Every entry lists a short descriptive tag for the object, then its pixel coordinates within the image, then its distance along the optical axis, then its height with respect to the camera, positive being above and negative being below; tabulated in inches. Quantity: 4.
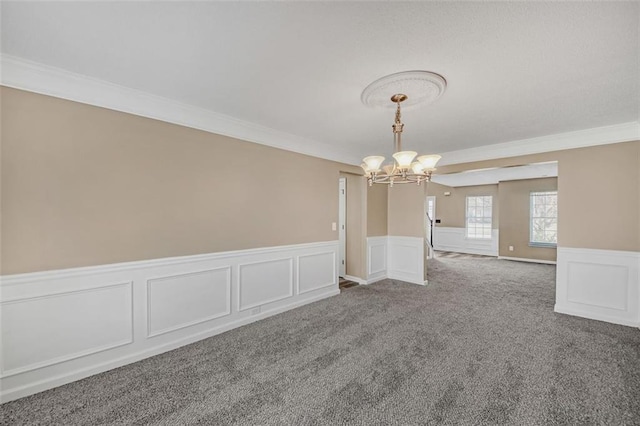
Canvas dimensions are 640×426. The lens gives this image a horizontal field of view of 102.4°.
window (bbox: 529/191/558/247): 277.1 -6.5
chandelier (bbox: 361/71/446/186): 82.6 +41.3
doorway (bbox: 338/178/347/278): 213.5 -9.8
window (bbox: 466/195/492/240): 339.9 -6.2
